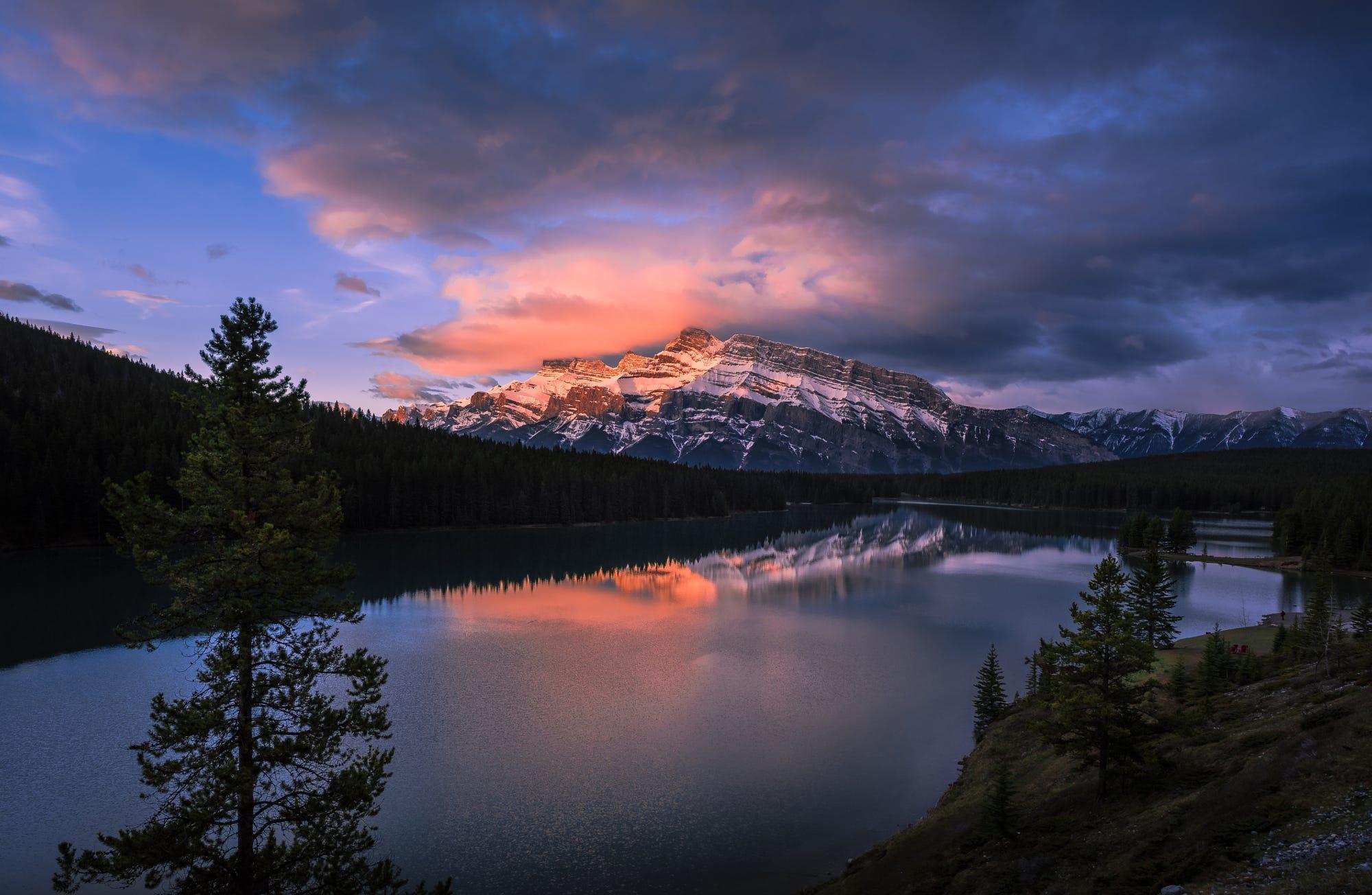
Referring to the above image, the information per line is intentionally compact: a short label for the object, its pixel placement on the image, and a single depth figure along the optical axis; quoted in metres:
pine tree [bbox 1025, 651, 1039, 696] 43.72
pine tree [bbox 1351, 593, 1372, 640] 40.75
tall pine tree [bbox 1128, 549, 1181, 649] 51.50
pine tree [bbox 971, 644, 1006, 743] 40.56
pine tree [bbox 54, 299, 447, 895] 16.27
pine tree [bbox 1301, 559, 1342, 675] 34.41
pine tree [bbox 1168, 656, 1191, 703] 35.84
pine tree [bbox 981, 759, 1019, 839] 22.17
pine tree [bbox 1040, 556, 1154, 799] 22.88
